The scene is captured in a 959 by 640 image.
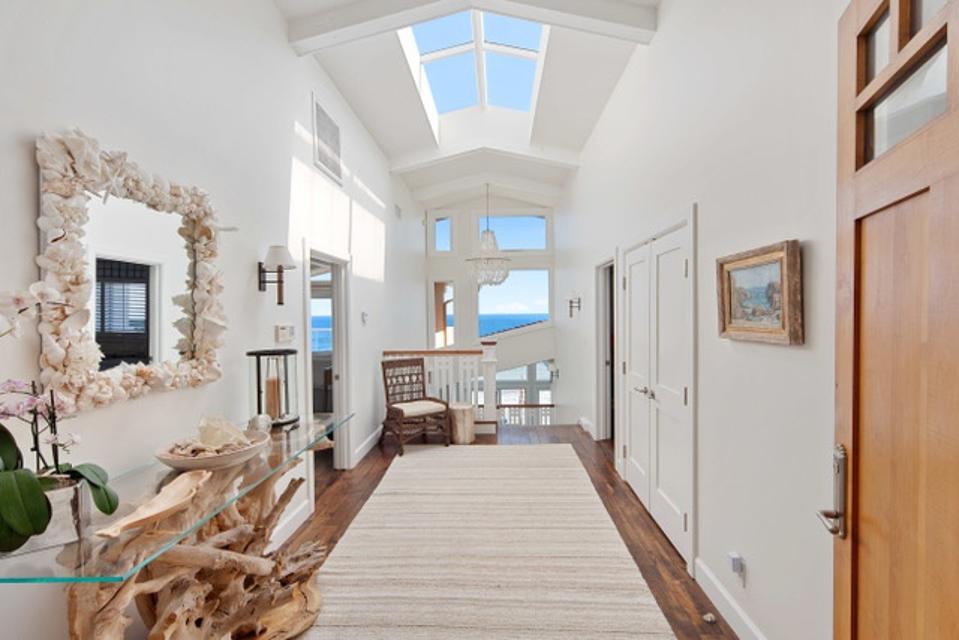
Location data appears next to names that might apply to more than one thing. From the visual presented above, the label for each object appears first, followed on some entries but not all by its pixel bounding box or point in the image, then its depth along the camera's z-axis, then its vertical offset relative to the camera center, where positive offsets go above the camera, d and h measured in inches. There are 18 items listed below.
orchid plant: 39.5 -14.9
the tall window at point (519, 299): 336.2 +18.1
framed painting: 63.0 +4.5
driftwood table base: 47.8 -37.4
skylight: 165.8 +114.8
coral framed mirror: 55.2 +7.1
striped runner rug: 81.7 -57.6
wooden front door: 31.3 +0.1
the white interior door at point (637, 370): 131.4 -16.1
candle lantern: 95.0 -14.8
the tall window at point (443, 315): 338.3 +5.2
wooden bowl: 62.9 -20.8
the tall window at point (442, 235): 335.6 +68.5
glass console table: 39.6 -23.3
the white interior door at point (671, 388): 101.7 -17.7
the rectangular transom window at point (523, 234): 333.7 +68.7
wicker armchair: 189.6 -38.9
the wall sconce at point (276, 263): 102.1 +14.1
